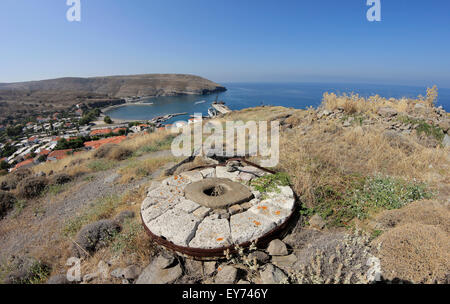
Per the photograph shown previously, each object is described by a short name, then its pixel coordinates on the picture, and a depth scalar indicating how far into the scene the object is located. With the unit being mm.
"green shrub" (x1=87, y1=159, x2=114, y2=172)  7437
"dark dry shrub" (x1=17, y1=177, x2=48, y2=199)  5363
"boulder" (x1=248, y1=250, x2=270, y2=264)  2386
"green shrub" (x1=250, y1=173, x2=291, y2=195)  3500
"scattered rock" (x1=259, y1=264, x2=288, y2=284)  2037
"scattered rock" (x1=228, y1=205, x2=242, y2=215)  2970
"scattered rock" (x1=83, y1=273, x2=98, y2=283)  2447
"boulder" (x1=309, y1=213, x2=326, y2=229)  2941
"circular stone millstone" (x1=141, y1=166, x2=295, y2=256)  2457
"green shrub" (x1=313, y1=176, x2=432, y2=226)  3047
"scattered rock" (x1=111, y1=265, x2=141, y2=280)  2343
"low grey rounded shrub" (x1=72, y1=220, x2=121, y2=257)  3006
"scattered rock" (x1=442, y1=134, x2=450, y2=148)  5317
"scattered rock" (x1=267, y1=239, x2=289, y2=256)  2469
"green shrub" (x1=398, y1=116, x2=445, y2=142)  5566
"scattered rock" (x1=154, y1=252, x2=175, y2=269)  2351
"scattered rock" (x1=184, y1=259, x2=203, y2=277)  2328
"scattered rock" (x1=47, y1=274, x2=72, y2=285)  2406
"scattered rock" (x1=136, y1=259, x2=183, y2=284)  2223
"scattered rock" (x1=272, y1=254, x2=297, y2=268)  2363
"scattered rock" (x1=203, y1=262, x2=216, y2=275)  2314
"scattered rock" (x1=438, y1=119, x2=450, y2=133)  5723
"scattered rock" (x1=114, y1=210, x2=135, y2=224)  3615
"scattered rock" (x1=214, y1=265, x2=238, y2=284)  2123
